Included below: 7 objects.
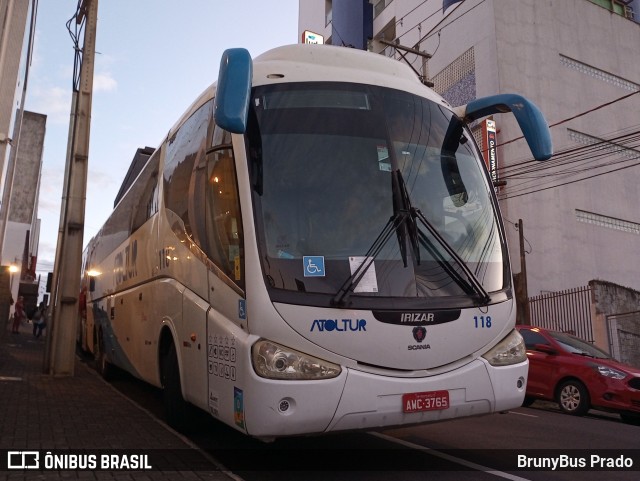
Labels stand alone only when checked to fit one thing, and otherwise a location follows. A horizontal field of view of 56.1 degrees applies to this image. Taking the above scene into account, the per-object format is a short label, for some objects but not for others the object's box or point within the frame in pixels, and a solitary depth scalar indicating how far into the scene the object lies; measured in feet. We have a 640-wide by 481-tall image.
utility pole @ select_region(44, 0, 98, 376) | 38.27
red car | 30.53
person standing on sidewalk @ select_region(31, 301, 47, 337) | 85.10
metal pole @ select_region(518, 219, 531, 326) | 62.18
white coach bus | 13.89
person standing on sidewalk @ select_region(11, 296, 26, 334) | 87.45
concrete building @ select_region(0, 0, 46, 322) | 58.49
